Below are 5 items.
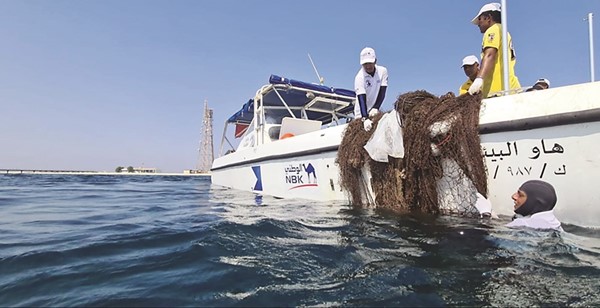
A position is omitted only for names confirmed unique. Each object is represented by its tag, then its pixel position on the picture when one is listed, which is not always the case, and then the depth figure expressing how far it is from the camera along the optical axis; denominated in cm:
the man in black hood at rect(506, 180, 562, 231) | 254
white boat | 266
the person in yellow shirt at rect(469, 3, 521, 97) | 366
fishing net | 322
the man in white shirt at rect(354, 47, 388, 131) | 464
